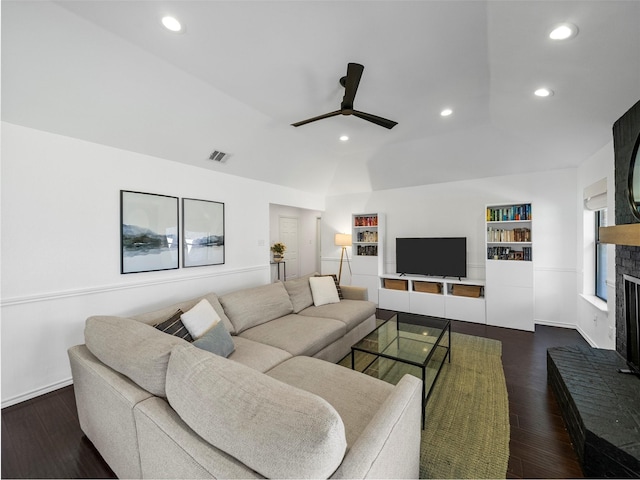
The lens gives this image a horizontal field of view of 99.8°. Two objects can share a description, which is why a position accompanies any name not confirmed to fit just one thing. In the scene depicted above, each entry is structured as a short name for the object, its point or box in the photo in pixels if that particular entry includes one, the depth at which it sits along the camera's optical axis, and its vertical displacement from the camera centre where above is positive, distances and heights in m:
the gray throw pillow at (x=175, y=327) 2.10 -0.69
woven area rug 1.64 -1.35
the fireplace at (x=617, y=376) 1.48 -1.02
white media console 4.34 -0.96
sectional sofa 0.85 -0.73
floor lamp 5.55 +0.03
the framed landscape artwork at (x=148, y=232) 2.93 +0.10
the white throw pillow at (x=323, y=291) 3.67 -0.70
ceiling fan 1.98 +1.21
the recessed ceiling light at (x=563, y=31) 1.55 +1.24
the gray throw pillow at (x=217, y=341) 2.02 -0.78
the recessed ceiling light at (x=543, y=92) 2.29 +1.29
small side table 6.87 -0.70
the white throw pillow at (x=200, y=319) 2.20 -0.66
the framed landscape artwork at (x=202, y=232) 3.52 +0.12
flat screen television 4.64 -0.28
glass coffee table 2.42 -1.05
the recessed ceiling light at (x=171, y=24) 1.86 +1.54
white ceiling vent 3.60 +1.16
